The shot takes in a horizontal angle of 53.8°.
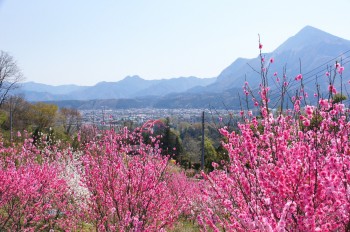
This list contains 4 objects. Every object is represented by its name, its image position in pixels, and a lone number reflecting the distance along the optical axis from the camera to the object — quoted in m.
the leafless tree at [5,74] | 43.29
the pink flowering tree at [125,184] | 5.52
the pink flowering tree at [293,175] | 2.41
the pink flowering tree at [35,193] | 6.91
